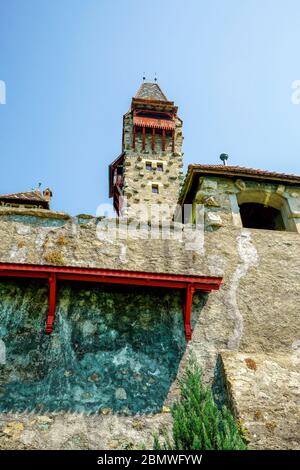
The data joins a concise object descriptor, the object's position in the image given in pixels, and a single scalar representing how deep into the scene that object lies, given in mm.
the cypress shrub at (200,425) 4117
